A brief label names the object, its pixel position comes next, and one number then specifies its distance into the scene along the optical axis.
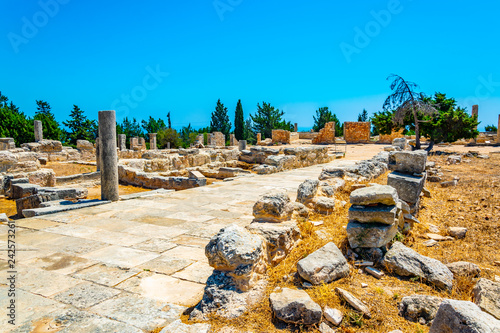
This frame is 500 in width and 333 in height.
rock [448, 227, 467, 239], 4.48
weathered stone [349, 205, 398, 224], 3.55
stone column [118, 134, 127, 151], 27.49
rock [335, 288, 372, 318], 2.40
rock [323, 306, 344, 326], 2.31
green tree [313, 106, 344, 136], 52.59
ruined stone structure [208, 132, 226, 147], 33.78
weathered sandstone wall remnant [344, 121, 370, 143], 29.48
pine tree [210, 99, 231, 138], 53.41
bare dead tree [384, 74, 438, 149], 16.44
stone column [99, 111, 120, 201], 6.88
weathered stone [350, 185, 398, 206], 3.59
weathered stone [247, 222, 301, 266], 3.28
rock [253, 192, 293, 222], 3.95
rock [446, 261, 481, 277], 3.17
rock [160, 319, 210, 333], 2.24
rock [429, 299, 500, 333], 1.81
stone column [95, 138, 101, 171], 14.34
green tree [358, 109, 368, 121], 66.38
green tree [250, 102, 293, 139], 46.97
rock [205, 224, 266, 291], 2.63
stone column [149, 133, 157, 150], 33.46
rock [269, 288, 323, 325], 2.31
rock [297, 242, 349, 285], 2.81
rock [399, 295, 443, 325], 2.39
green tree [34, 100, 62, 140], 31.80
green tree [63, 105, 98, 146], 37.53
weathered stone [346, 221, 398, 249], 3.47
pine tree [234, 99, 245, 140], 46.03
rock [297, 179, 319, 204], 5.41
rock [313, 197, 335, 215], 5.16
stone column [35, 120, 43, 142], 24.95
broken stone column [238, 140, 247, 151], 23.27
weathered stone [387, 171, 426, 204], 5.29
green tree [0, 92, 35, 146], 29.67
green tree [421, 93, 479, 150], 18.34
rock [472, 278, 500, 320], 2.37
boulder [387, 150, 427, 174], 5.79
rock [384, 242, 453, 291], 2.89
